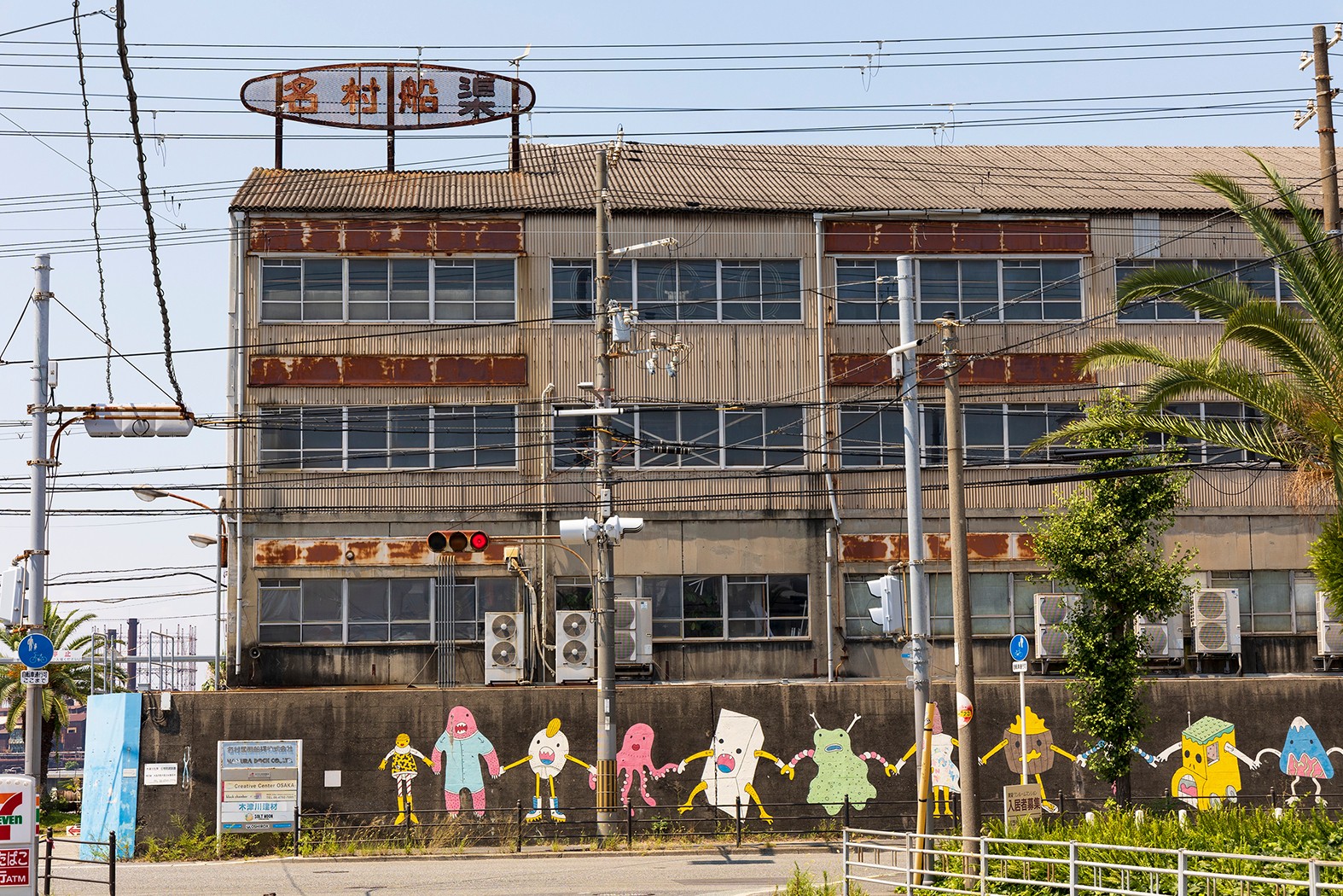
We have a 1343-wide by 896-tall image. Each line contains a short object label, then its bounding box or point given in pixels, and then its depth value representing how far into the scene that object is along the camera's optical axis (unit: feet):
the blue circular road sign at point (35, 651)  64.54
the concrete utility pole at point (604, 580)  85.97
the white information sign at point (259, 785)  96.22
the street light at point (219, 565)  106.83
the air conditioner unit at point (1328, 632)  110.11
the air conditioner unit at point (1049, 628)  108.37
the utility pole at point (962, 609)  66.28
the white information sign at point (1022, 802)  75.61
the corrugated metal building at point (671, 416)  107.76
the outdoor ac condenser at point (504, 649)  104.32
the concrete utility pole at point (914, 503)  71.46
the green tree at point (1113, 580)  88.74
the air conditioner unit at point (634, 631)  105.40
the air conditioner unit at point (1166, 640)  107.76
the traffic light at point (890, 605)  72.08
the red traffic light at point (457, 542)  78.59
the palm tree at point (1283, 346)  61.98
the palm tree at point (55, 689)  173.17
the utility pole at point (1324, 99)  78.20
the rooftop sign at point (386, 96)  120.57
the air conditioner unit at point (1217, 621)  107.86
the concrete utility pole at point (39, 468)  67.21
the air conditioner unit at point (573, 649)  104.06
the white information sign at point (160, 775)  96.63
